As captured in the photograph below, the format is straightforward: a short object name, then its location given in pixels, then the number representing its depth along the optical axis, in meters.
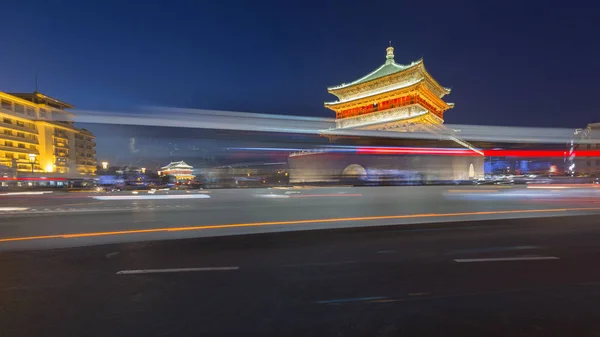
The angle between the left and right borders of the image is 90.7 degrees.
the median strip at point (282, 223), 5.48
